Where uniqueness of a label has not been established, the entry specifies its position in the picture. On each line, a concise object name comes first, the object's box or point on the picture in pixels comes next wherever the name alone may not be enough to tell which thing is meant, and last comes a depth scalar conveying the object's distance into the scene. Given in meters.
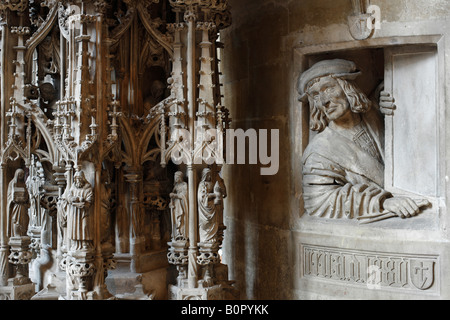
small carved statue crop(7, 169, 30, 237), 5.54
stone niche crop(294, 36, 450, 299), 5.30
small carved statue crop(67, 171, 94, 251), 5.04
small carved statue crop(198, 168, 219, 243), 5.48
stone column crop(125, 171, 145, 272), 5.76
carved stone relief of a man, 5.64
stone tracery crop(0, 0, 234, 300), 5.18
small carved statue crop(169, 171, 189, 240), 5.52
